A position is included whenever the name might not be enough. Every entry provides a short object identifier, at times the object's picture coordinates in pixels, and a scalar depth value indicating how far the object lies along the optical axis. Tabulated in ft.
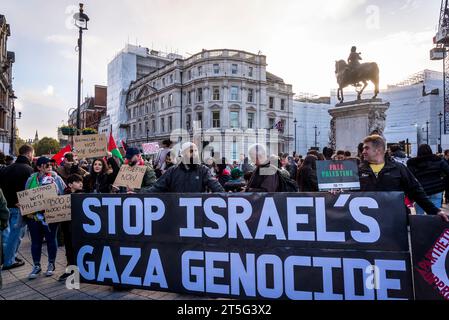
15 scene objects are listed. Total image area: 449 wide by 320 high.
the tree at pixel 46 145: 305.24
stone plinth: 39.73
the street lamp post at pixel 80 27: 39.32
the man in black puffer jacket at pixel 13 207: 18.30
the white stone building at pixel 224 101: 161.79
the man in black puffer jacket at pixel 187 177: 14.63
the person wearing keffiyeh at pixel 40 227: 16.60
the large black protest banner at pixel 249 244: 10.59
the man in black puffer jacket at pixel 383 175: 11.66
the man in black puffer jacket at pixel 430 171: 18.15
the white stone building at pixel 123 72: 213.46
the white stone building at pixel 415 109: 167.63
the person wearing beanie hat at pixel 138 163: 16.95
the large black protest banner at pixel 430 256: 10.00
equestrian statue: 43.14
